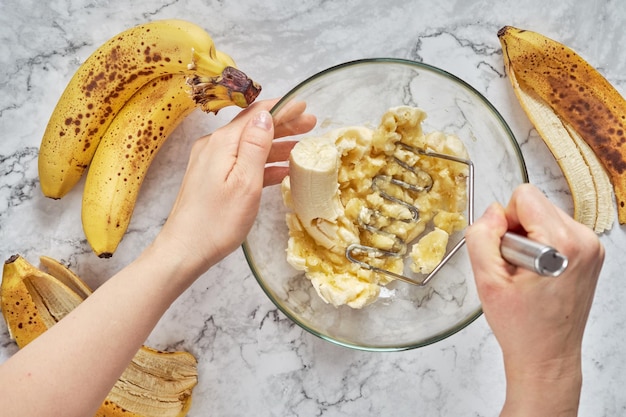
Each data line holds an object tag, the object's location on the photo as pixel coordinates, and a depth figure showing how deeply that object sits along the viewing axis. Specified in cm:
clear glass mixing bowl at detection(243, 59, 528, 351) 96
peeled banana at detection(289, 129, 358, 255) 86
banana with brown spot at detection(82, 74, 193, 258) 100
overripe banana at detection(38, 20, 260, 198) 91
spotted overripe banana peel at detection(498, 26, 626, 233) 102
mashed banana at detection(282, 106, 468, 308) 92
